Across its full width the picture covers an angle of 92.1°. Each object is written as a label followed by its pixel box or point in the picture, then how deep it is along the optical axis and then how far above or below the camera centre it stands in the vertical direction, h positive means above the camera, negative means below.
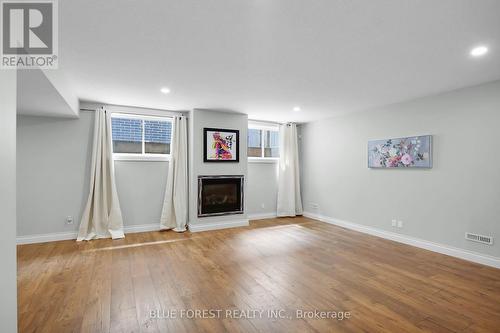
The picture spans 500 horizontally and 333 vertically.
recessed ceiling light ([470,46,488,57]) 2.43 +1.18
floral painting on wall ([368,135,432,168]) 4.02 +0.23
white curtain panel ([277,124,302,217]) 6.40 -0.24
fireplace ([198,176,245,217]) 5.13 -0.64
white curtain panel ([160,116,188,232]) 5.02 -0.39
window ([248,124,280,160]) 6.37 +0.66
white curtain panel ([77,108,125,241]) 4.43 -0.52
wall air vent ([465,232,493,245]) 3.36 -1.05
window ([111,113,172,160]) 4.89 +0.64
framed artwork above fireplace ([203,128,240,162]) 5.14 +0.47
